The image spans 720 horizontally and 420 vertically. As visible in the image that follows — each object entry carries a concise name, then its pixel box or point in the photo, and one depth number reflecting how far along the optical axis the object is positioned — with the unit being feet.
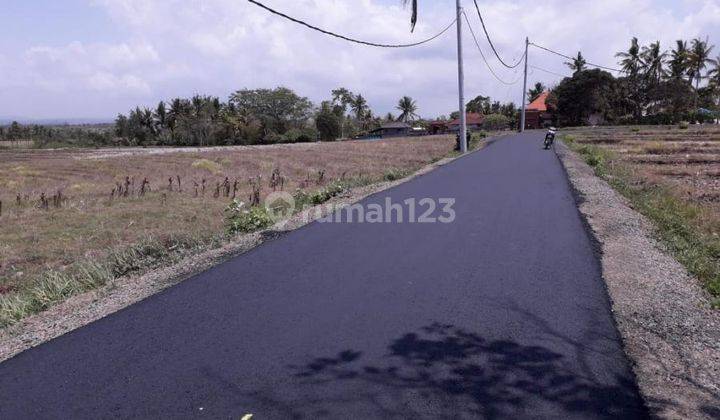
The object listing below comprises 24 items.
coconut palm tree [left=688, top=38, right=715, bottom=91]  215.92
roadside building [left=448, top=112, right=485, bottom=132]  265.17
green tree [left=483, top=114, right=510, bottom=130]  241.00
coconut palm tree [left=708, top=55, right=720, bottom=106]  217.97
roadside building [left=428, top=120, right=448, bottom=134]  285.56
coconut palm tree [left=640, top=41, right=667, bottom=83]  225.56
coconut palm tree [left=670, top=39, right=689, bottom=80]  217.97
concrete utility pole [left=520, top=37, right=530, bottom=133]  182.26
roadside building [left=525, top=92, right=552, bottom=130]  249.34
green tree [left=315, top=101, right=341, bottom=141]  264.31
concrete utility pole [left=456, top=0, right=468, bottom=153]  87.96
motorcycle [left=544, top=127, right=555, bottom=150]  90.79
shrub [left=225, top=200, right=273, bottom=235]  33.96
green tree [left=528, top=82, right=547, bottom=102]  310.86
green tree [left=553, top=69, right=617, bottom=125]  215.22
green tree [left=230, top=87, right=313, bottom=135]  288.30
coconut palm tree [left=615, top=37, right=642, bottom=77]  230.68
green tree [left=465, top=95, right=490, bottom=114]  346.33
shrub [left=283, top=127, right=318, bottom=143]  247.29
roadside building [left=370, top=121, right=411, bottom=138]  295.17
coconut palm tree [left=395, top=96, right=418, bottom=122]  368.48
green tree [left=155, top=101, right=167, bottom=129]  267.39
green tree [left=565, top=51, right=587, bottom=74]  251.19
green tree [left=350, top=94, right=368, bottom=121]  343.46
